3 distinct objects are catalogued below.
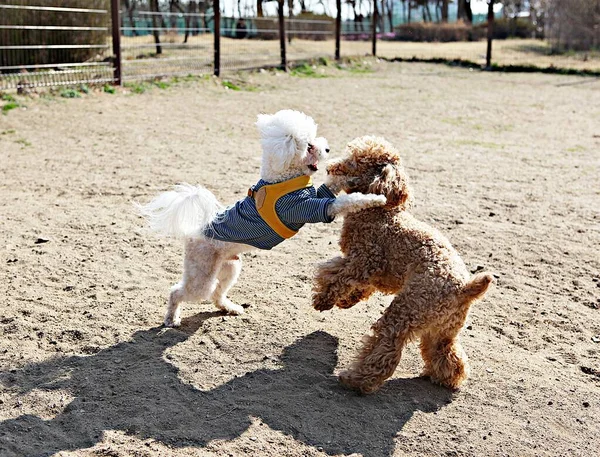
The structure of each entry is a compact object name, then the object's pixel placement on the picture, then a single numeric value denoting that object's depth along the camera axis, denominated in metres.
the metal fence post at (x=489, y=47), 20.53
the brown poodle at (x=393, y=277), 3.37
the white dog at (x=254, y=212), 3.64
